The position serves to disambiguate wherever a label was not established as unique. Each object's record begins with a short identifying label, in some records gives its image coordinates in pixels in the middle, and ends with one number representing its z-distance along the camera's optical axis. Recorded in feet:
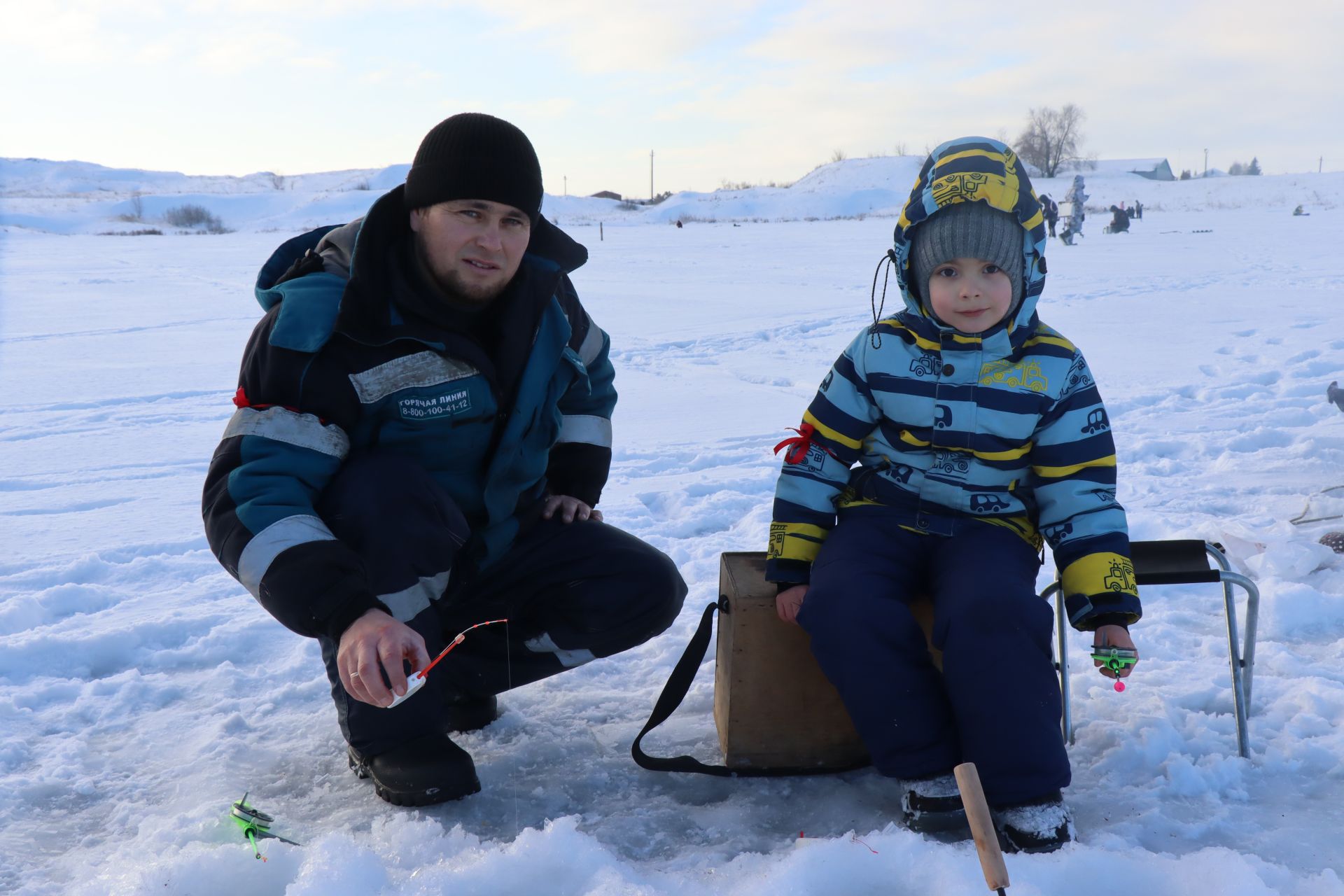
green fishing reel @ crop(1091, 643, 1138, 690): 5.96
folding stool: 6.43
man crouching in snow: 5.62
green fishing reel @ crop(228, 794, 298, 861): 5.80
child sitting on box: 5.77
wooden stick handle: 3.85
